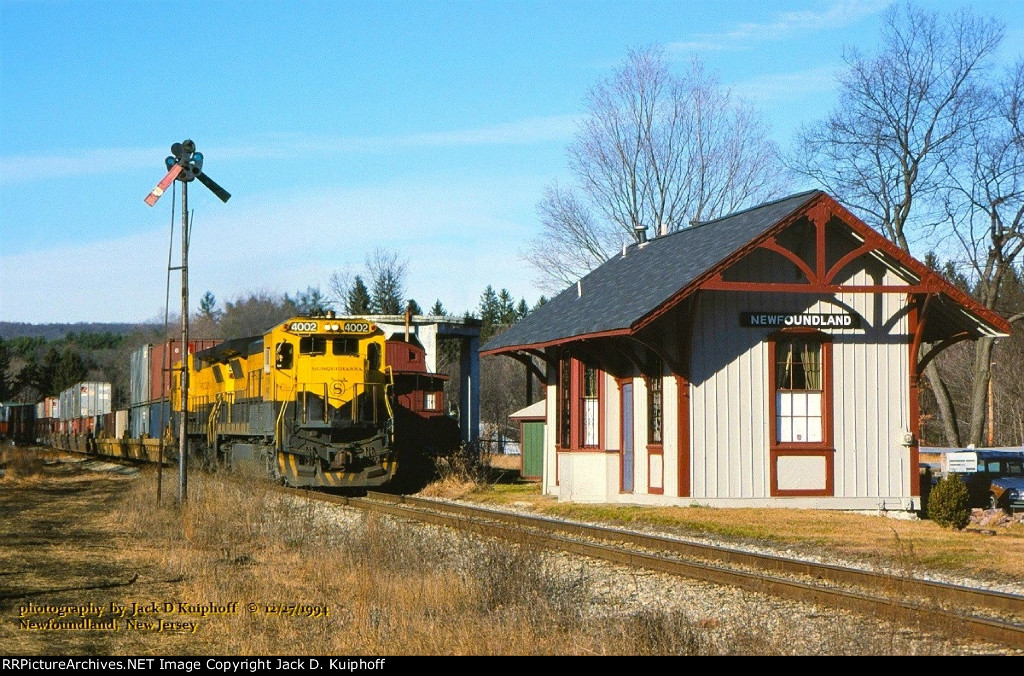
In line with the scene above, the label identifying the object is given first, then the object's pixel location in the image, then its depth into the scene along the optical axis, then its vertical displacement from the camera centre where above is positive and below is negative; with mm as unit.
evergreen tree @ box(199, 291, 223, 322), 169525 +17992
